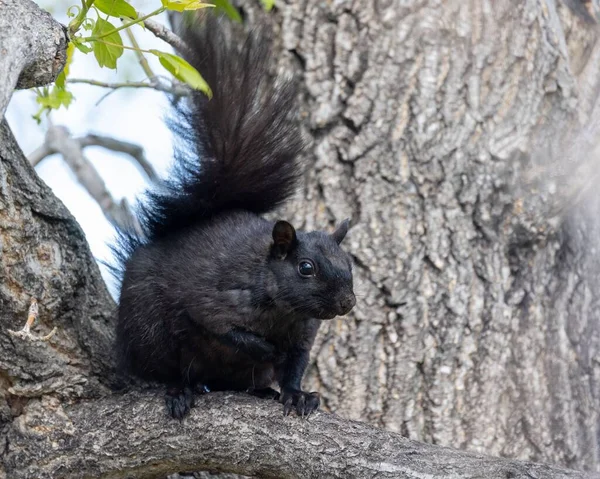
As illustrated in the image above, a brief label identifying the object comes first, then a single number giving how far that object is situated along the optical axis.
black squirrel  4.38
